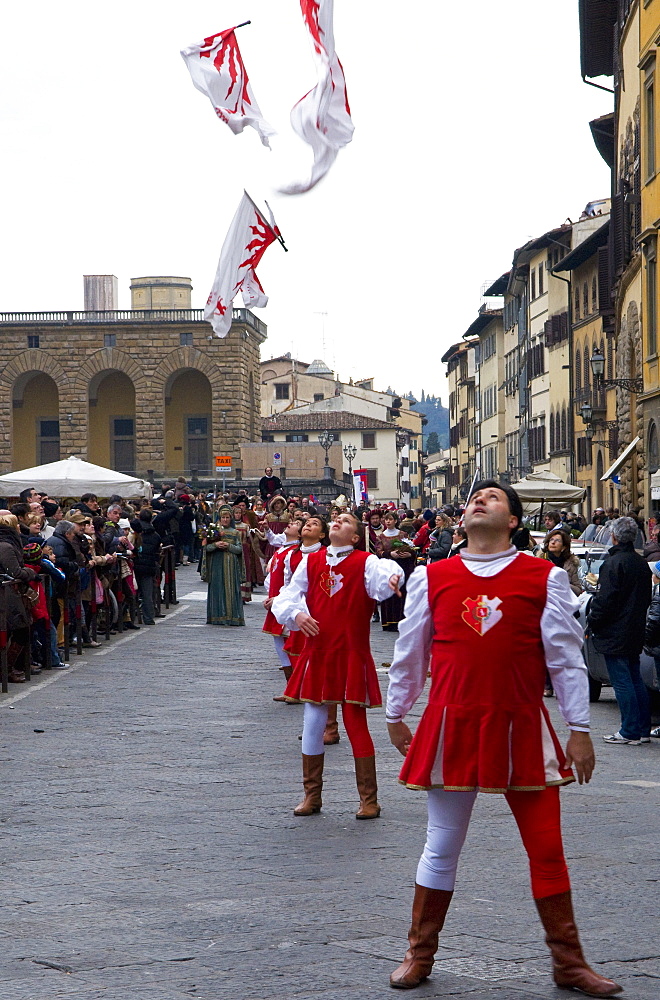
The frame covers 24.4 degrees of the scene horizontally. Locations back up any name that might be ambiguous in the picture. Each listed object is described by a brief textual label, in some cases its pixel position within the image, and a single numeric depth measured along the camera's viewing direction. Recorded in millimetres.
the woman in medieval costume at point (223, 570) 21688
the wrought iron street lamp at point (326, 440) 61062
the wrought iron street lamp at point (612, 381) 29698
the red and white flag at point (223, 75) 17203
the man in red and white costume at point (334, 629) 8125
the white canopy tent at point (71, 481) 26125
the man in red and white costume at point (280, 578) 11836
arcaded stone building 73375
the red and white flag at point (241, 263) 19109
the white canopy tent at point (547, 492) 30672
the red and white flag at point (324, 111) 14000
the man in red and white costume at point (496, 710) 4930
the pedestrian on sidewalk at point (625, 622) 11102
